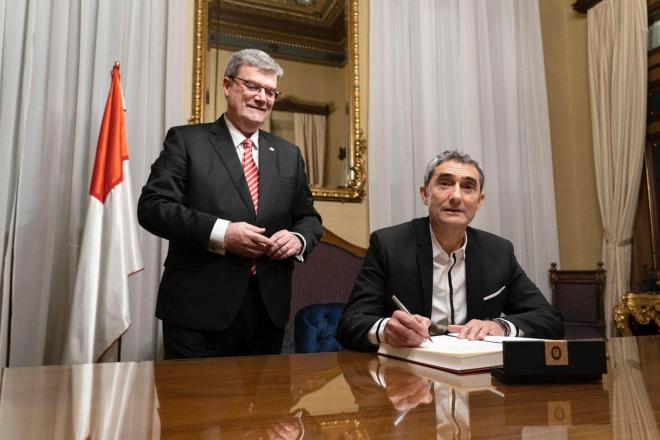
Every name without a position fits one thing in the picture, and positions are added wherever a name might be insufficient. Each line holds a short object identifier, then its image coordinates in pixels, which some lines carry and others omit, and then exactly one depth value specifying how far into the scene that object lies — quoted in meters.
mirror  3.83
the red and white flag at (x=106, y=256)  2.64
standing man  1.84
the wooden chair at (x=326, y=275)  3.38
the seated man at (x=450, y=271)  1.84
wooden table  0.71
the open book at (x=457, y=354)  1.14
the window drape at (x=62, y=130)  2.97
